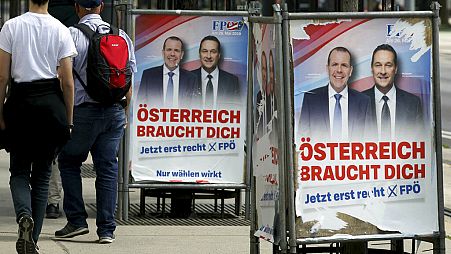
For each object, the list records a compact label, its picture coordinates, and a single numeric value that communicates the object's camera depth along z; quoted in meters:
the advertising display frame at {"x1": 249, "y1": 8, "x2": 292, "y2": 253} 12.05
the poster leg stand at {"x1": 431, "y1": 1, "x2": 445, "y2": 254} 12.54
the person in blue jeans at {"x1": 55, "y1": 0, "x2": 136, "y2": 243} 16.72
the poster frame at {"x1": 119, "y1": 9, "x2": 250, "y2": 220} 18.67
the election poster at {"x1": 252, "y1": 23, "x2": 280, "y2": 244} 12.40
